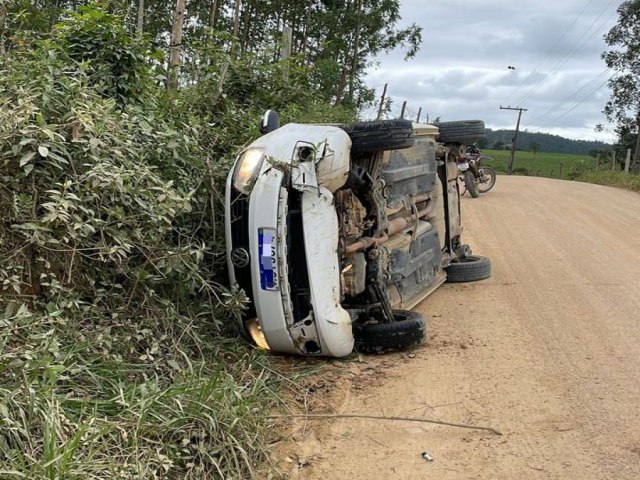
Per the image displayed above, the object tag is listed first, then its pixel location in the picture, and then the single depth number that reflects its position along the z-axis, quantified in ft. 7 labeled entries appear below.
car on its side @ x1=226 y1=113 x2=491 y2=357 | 13.29
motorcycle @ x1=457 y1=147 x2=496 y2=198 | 48.78
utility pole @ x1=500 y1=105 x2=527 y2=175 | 148.80
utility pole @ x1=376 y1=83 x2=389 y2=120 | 88.11
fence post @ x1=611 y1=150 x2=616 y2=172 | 98.56
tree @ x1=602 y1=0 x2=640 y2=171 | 112.06
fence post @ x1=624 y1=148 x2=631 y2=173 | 91.88
